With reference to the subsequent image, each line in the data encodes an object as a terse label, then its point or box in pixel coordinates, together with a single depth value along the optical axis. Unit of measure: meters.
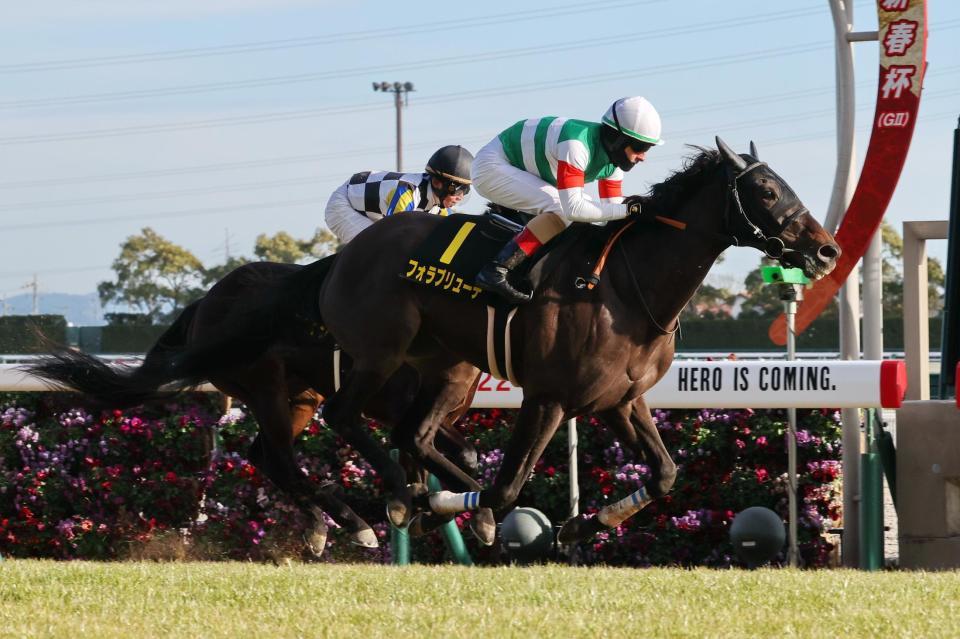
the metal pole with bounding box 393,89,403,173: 94.81
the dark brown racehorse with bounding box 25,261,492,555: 12.77
